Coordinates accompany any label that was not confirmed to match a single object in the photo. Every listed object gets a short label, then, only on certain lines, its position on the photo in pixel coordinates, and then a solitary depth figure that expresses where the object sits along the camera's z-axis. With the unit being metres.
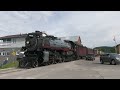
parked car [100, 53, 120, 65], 11.55
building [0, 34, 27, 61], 23.58
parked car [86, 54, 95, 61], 18.63
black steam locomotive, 9.38
